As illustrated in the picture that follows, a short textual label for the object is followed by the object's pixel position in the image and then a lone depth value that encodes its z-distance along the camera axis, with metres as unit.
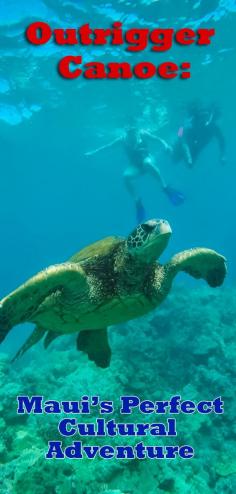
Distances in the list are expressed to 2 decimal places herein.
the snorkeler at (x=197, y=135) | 14.98
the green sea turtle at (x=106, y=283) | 2.77
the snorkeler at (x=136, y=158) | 14.73
